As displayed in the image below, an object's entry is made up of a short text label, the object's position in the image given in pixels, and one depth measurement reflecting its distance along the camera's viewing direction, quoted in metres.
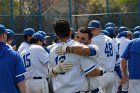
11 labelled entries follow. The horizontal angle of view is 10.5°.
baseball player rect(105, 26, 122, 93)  18.01
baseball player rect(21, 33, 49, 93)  15.96
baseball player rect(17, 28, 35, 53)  17.45
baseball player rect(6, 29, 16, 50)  15.50
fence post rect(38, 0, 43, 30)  39.12
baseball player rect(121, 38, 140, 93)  14.72
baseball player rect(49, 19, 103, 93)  10.03
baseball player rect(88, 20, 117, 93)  16.39
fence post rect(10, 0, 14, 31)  36.94
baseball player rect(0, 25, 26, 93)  10.60
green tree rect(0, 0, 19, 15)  47.28
